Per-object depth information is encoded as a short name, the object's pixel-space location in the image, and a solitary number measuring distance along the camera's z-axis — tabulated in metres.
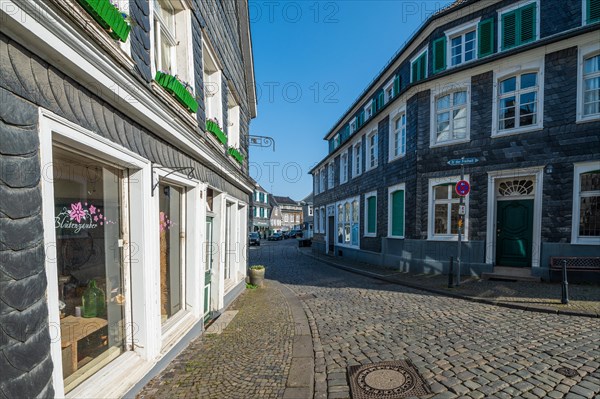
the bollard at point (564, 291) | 6.36
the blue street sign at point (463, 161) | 8.38
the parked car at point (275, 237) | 47.24
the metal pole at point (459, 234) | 8.49
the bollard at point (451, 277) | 8.41
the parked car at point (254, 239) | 34.62
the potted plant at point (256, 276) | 9.59
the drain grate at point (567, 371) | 3.50
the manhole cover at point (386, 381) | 3.28
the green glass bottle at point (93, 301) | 2.98
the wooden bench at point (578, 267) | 8.30
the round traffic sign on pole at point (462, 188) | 8.46
